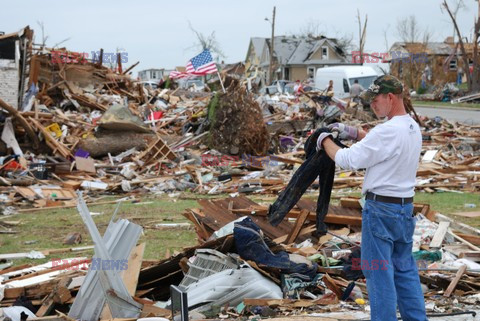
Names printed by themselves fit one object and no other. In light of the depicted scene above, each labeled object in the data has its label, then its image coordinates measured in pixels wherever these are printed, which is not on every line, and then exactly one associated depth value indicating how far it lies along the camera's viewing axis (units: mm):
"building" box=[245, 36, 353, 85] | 74438
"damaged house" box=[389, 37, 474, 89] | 57594
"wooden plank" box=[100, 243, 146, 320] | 6414
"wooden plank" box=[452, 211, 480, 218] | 10867
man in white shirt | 4602
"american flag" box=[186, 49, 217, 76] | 26438
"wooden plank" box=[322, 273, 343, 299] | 6250
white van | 38294
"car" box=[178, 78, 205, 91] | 41828
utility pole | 59381
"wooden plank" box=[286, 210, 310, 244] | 7949
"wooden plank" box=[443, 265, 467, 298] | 6293
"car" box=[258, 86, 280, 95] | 41500
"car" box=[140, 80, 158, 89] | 43900
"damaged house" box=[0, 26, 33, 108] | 22391
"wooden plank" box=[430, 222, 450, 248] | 7605
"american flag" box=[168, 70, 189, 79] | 40294
